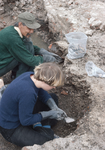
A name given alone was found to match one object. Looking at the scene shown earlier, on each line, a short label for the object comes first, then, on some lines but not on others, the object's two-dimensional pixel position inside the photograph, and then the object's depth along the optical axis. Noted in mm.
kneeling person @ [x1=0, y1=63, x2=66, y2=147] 1506
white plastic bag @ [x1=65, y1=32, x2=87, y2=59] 2775
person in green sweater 2289
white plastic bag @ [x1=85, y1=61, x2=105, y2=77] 2455
